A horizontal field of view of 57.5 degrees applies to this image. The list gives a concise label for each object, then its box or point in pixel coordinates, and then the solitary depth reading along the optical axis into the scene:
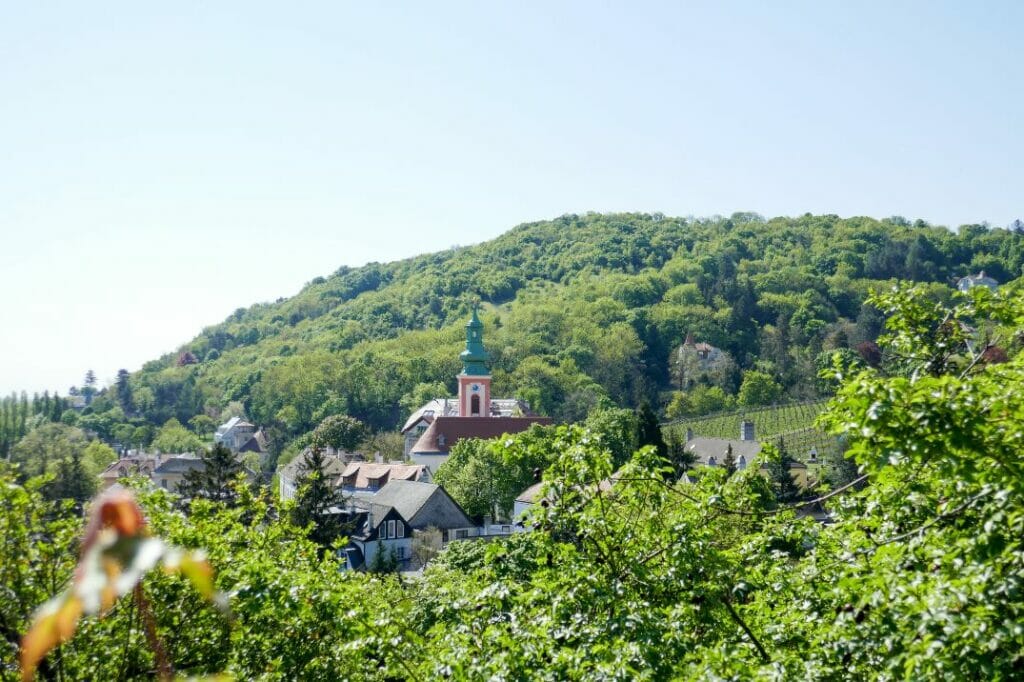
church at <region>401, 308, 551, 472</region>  75.69
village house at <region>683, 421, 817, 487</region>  60.93
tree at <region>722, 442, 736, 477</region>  44.94
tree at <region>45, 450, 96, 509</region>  64.25
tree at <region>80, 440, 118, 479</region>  89.50
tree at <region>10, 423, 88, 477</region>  81.00
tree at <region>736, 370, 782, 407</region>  103.50
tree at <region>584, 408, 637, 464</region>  62.13
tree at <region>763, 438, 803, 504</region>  43.66
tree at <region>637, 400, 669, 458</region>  57.44
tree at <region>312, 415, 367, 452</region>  94.44
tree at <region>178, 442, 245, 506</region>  48.75
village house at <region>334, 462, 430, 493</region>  68.06
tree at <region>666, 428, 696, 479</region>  55.88
